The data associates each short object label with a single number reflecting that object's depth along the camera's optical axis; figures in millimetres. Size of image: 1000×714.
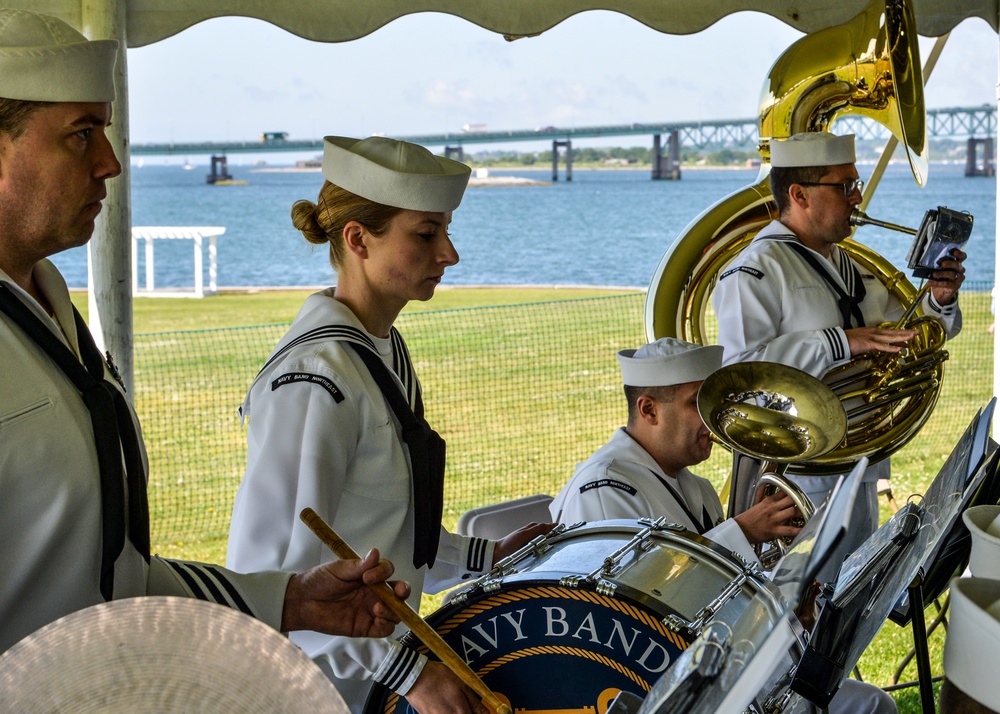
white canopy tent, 3674
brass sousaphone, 4320
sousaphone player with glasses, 4387
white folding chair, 3377
